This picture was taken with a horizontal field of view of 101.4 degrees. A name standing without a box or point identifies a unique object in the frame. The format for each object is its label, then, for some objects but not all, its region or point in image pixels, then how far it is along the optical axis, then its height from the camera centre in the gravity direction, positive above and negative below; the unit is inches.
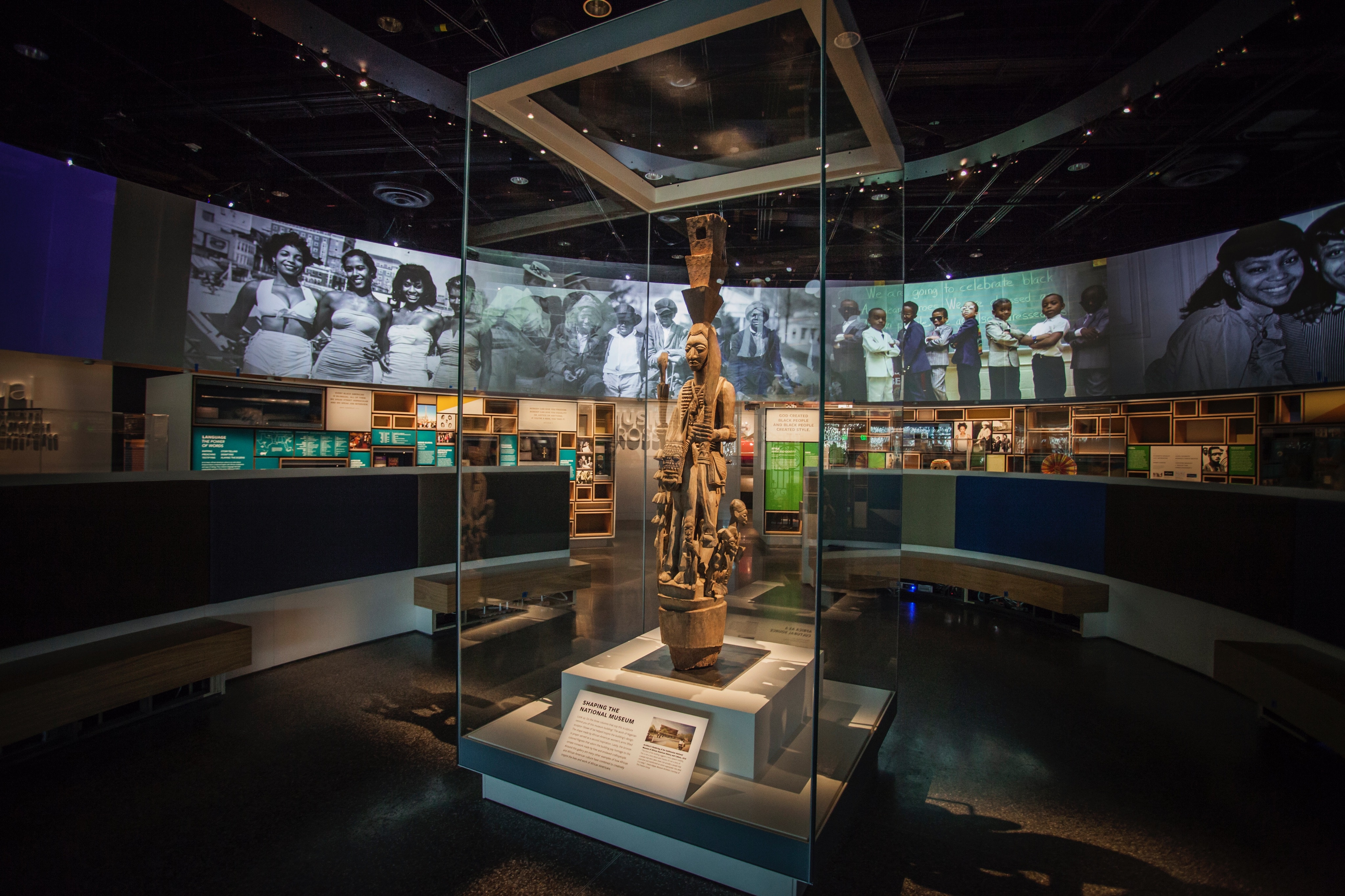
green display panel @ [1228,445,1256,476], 225.9 -1.7
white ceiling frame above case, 78.7 +61.1
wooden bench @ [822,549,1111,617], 106.0 -45.8
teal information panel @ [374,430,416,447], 285.0 +3.3
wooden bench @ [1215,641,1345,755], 101.2 -46.6
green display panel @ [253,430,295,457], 246.8 -0.5
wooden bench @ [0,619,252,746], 98.4 -46.9
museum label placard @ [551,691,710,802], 78.6 -44.9
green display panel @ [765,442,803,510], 124.6 -6.2
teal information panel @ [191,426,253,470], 230.7 -3.1
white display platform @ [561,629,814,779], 83.0 -41.2
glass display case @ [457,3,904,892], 80.9 +7.4
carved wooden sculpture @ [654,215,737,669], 101.3 -6.4
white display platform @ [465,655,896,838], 73.5 -48.6
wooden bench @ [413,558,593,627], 103.1 -28.5
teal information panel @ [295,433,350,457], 261.3 -0.8
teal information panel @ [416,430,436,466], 299.0 -2.0
